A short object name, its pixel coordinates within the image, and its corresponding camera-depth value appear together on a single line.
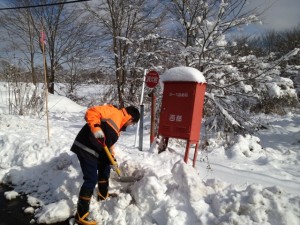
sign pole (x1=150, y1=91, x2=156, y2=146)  6.73
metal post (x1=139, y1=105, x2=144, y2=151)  6.70
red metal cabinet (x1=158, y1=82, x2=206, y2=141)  5.53
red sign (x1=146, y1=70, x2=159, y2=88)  6.79
